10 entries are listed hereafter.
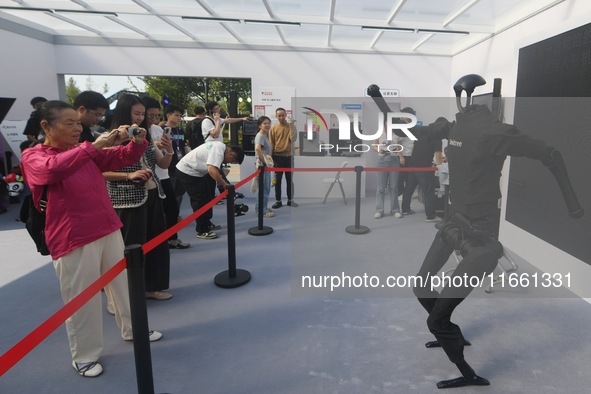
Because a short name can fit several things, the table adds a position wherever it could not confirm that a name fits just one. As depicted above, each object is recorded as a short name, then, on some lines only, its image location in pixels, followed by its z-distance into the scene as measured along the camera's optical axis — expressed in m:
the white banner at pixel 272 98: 7.27
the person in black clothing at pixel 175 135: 4.66
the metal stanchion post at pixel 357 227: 5.04
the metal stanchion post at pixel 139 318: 1.69
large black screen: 2.94
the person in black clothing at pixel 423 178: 5.72
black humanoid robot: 1.92
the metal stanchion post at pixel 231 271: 3.36
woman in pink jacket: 1.82
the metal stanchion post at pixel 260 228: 4.89
